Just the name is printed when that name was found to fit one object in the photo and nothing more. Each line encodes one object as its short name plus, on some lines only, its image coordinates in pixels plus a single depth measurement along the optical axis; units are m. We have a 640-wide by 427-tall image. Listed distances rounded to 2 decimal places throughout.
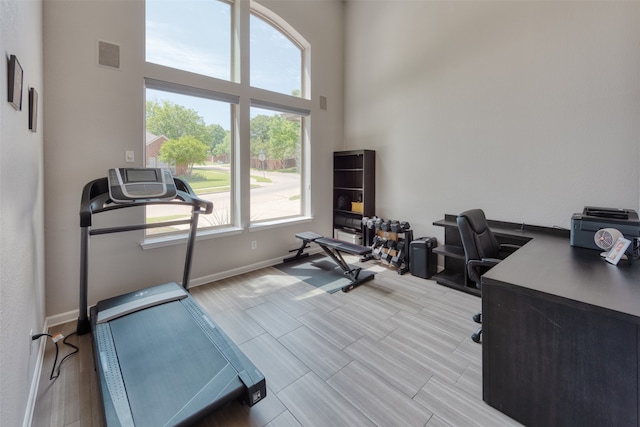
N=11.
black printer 1.98
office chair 2.29
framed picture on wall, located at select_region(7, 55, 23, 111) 1.38
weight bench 3.51
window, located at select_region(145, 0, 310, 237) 3.27
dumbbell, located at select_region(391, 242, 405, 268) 3.96
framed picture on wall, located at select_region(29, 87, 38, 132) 1.91
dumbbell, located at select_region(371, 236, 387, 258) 4.21
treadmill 1.49
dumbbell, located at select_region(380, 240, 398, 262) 4.10
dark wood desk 1.28
